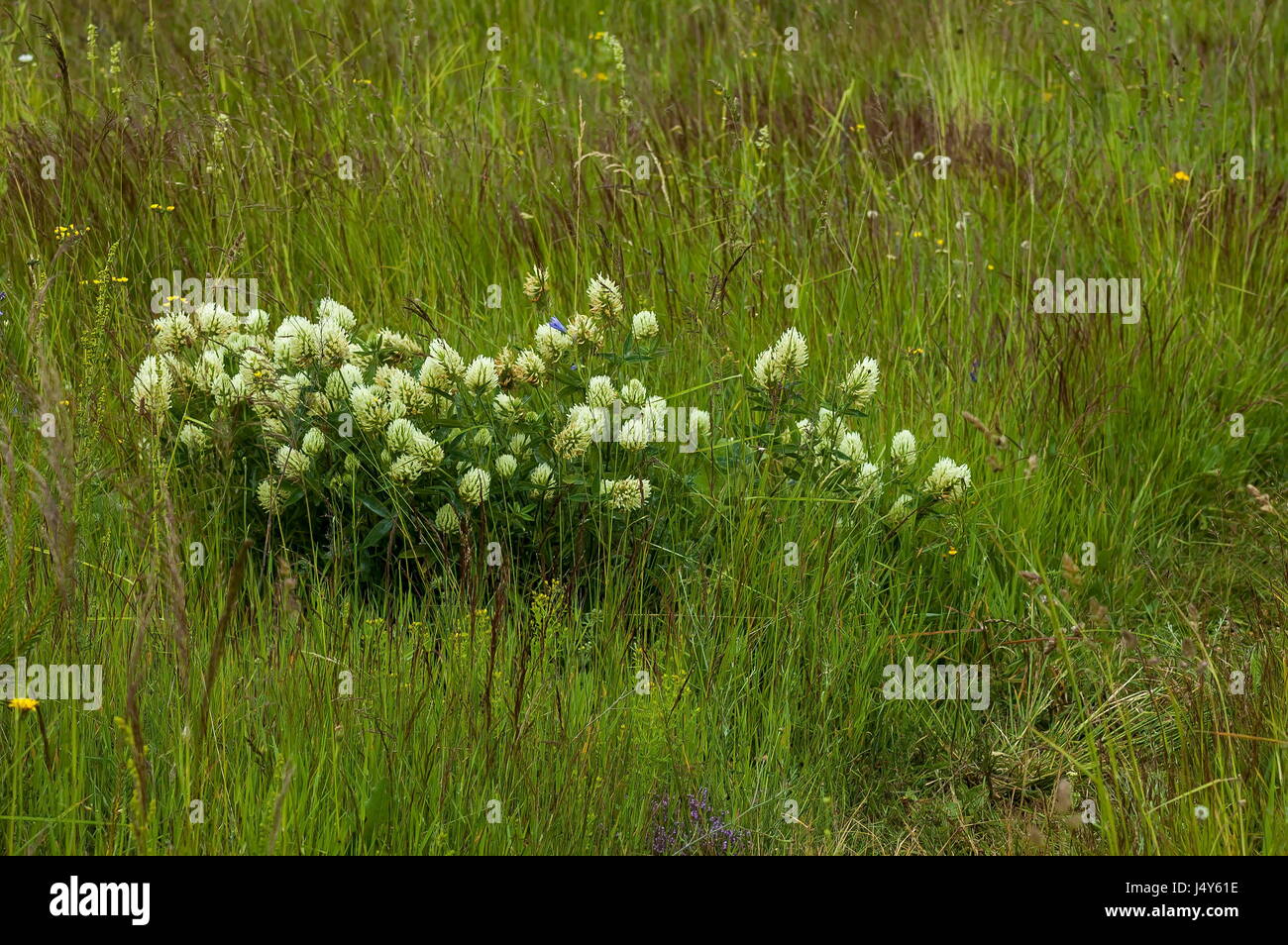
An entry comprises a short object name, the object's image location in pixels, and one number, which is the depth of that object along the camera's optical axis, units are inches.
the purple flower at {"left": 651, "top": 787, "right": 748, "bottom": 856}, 185.3
